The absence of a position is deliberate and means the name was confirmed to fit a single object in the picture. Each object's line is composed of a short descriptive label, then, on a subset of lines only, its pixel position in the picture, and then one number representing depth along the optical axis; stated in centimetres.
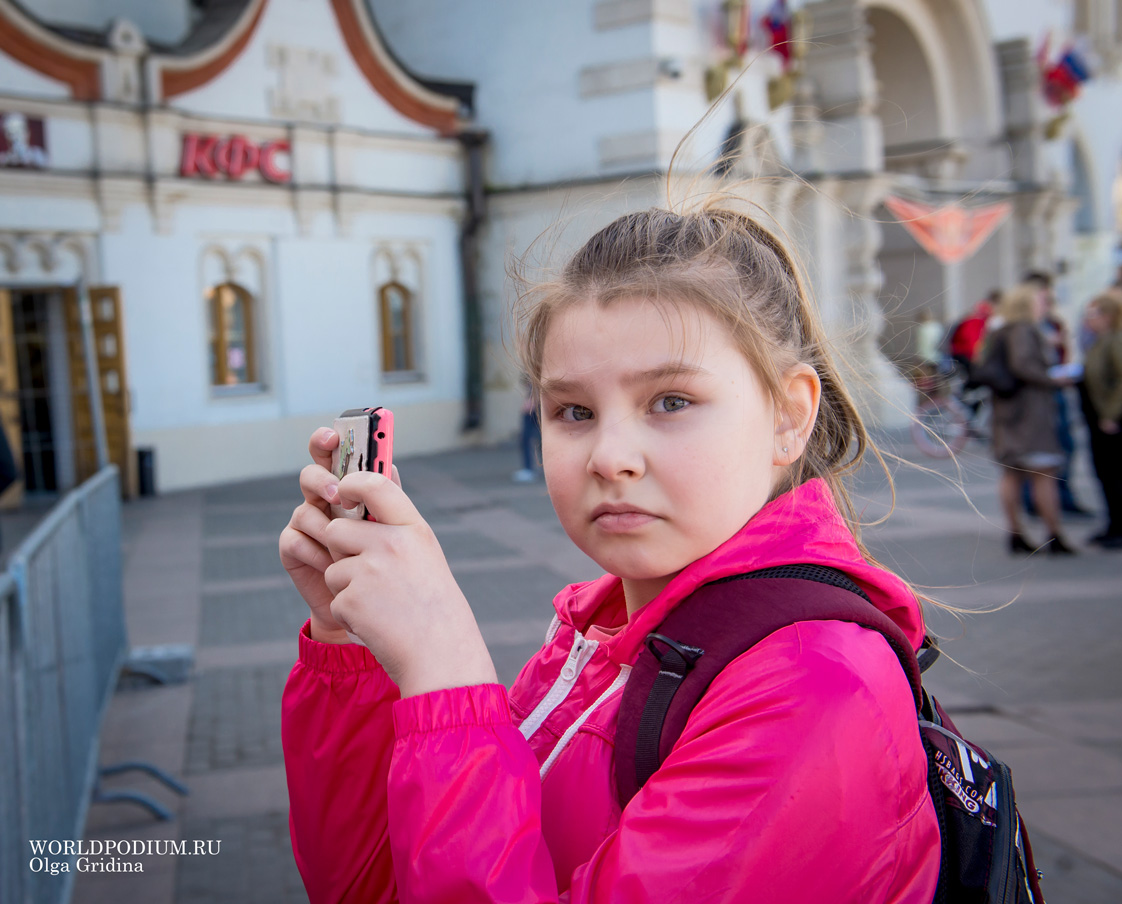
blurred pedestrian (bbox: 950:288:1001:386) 1506
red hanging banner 1306
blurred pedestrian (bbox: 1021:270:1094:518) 848
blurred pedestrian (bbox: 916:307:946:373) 1653
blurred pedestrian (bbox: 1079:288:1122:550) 765
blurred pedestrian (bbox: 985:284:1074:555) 759
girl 94
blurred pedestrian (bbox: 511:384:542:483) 1219
